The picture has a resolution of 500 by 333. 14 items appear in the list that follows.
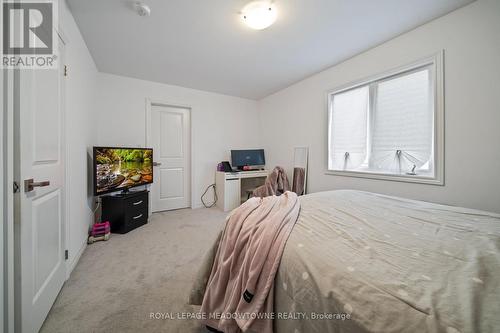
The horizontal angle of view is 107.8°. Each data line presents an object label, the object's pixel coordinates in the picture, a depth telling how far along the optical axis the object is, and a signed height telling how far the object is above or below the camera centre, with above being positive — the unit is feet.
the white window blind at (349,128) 8.15 +1.73
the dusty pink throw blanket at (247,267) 2.51 -1.60
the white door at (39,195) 3.09 -0.63
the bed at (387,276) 1.52 -1.18
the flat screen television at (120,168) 7.29 -0.17
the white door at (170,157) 11.02 +0.49
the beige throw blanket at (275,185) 10.30 -1.16
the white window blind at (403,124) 6.26 +1.54
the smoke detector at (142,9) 5.20 +4.56
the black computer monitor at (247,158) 12.67 +0.48
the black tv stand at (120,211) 8.02 -2.09
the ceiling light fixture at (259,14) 5.23 +4.49
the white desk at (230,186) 11.50 -1.41
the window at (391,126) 6.01 +1.54
